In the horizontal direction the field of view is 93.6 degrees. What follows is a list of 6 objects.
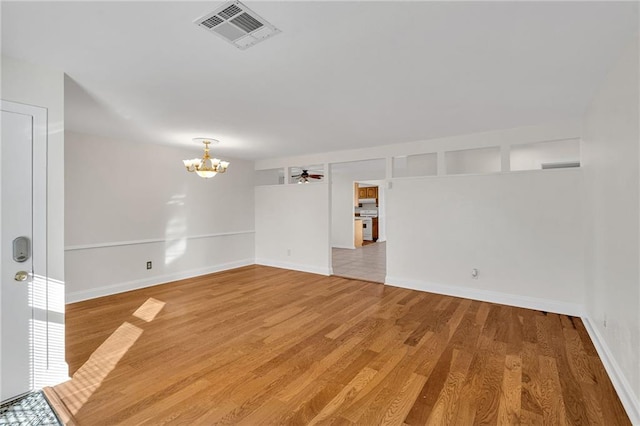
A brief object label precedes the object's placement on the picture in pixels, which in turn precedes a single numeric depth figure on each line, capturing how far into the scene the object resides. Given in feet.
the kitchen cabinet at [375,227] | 36.73
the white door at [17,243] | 6.63
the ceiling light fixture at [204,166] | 13.98
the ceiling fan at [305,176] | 24.06
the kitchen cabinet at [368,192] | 37.29
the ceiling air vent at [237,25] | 5.27
